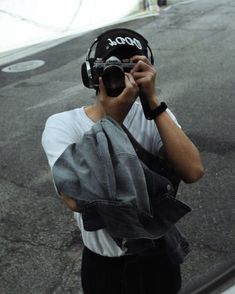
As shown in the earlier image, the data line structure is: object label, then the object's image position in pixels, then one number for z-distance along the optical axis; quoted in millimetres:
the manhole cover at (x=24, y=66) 9562
